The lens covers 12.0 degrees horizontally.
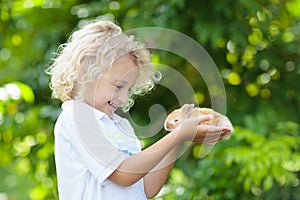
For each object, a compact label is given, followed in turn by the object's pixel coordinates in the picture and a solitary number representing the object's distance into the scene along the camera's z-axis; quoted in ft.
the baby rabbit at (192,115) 9.05
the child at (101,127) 8.80
